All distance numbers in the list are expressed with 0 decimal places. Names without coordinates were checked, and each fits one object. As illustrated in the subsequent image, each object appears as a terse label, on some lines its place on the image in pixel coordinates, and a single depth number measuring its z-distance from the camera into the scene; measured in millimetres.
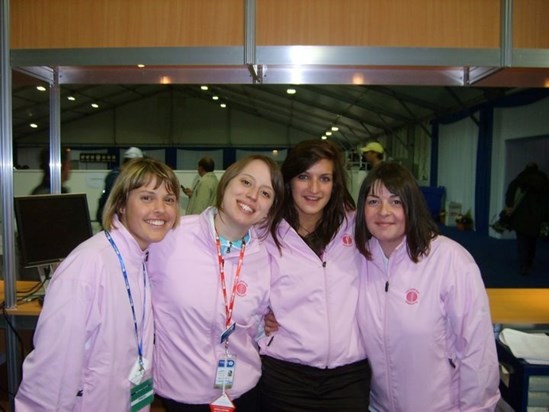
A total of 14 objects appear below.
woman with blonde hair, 1344
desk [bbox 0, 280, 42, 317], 2178
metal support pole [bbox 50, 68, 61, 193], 2654
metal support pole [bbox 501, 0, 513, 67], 2076
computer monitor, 2227
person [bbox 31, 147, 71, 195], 3016
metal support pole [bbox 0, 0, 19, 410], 2160
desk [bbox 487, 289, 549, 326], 2301
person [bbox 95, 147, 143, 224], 4137
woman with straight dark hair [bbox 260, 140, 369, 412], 1720
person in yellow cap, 5086
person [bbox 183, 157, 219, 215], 5389
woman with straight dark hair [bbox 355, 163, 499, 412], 1636
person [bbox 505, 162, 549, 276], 6359
